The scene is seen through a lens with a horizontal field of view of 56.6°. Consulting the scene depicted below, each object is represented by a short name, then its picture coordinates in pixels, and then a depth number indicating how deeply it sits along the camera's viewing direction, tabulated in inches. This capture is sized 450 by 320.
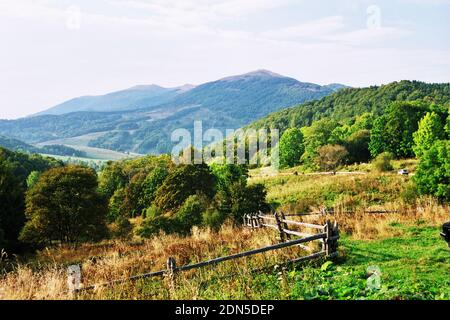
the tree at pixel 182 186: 1686.8
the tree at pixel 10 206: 1249.4
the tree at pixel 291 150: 3528.5
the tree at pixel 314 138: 3053.6
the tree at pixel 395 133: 2933.1
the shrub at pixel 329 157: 2687.0
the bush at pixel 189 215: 1195.6
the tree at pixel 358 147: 3110.2
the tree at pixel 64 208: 1162.0
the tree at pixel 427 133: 2539.4
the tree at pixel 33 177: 2782.2
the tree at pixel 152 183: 2240.4
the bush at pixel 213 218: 1059.3
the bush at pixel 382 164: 2078.0
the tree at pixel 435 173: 1305.4
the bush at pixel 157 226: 1215.6
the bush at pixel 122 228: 1506.4
